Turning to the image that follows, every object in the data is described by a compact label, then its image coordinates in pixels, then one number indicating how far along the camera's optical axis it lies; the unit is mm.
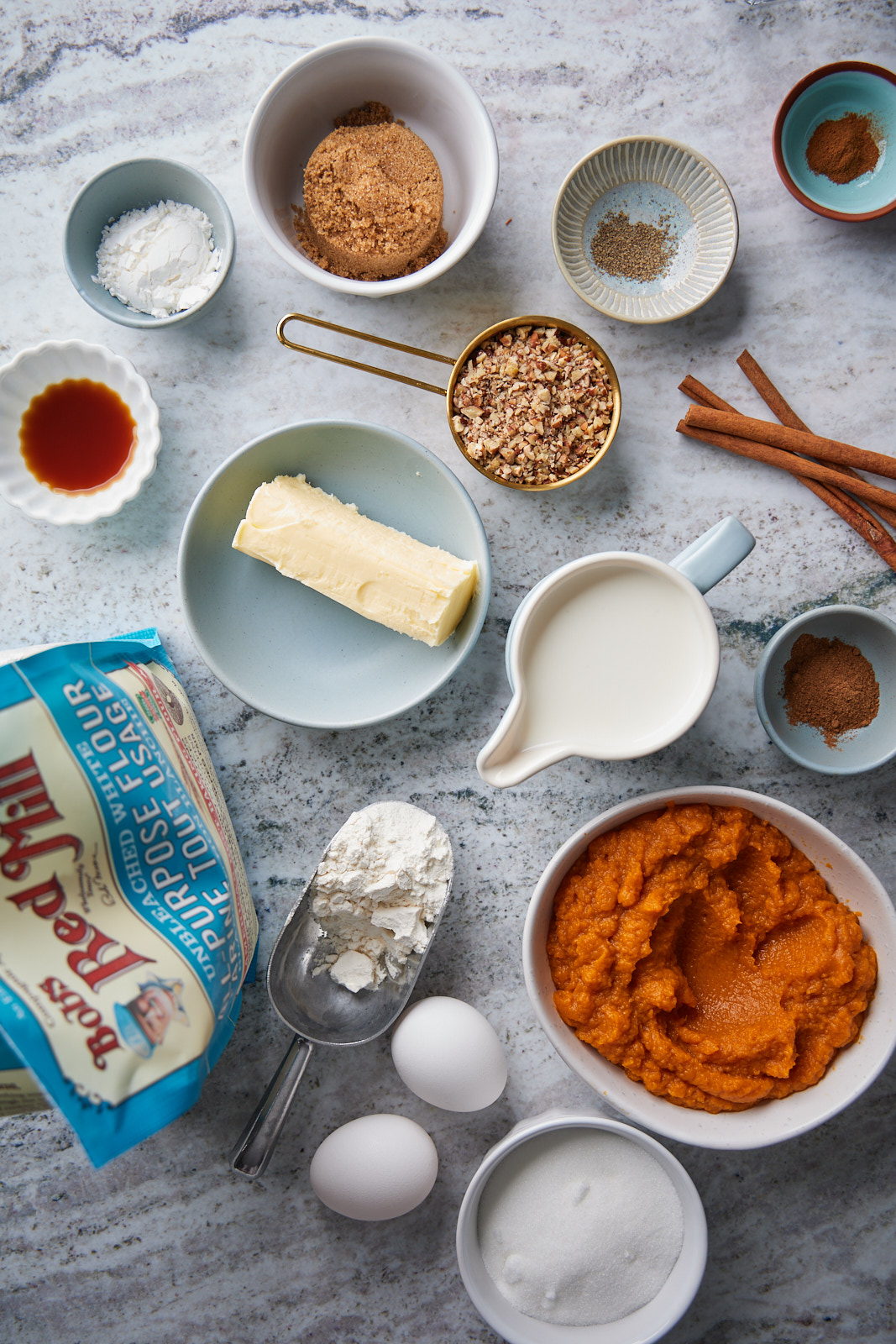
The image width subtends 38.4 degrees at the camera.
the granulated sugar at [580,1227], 590
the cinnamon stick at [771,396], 627
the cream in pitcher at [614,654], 558
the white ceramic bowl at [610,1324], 578
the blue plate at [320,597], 600
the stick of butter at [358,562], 588
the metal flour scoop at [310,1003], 596
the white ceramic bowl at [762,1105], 572
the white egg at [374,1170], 584
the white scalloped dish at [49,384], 607
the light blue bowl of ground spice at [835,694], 608
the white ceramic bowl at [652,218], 608
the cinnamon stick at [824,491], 626
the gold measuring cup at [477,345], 597
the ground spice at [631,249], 622
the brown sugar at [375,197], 598
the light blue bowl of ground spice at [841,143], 608
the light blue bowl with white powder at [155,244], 603
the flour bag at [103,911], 498
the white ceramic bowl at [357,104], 587
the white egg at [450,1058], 581
